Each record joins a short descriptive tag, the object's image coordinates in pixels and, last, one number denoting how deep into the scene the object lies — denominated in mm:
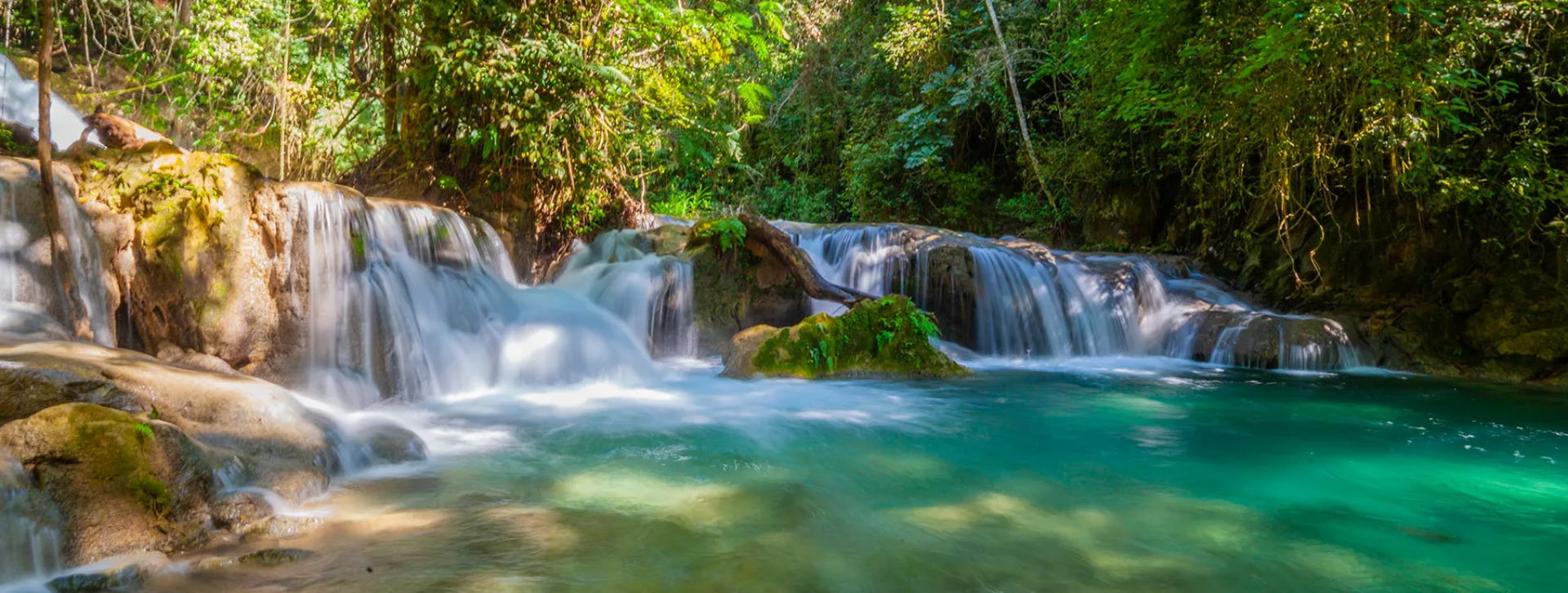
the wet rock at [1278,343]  8883
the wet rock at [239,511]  2854
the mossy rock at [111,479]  2537
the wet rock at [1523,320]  8188
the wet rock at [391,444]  4004
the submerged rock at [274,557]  2613
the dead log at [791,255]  8695
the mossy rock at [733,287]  8914
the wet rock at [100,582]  2371
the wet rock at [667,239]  9562
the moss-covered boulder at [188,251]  5215
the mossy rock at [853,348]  7258
